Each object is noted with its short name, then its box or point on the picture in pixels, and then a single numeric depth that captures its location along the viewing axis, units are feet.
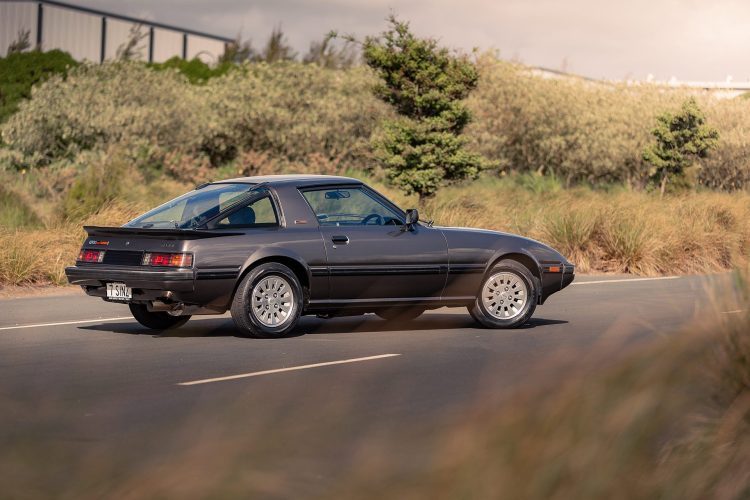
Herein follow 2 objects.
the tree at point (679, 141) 136.26
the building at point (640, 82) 170.19
